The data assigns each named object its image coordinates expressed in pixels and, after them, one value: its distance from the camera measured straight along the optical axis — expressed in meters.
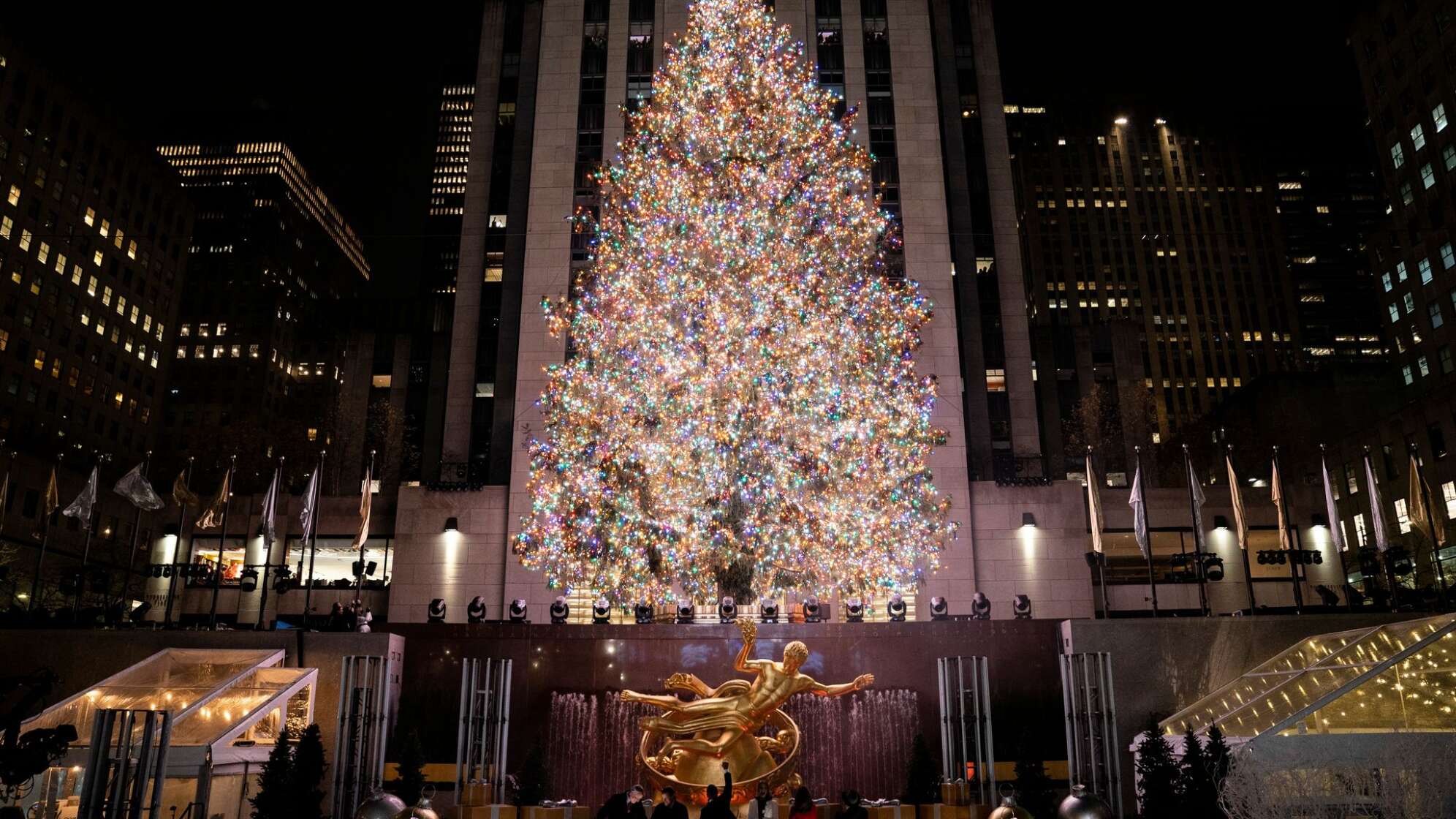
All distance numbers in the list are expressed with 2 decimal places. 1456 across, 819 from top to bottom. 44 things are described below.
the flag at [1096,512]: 27.02
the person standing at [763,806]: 15.42
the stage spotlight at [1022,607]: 25.63
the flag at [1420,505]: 26.47
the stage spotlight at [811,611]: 26.64
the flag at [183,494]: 28.02
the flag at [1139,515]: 25.88
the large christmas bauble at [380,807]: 14.17
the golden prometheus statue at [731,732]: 18.20
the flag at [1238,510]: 25.53
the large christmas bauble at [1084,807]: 13.09
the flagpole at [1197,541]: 24.67
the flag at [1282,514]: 26.81
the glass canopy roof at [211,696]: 18.03
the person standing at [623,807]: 13.44
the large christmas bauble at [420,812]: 14.05
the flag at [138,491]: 26.28
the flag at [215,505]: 27.30
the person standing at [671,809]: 13.21
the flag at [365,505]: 27.91
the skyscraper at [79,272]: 76.81
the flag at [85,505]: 26.38
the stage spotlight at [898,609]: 26.55
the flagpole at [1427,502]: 26.34
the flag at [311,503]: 27.62
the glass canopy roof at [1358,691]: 15.14
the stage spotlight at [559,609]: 25.73
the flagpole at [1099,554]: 25.50
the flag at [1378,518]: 25.44
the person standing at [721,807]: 13.02
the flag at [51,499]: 28.05
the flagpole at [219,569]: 24.40
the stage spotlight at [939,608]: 26.17
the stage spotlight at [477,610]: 24.56
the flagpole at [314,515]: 27.12
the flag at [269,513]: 26.34
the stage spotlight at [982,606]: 25.17
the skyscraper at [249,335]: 115.59
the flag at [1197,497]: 25.41
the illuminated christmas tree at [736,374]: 23.73
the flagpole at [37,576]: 25.15
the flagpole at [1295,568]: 23.63
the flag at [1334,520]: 26.05
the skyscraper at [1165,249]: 114.97
